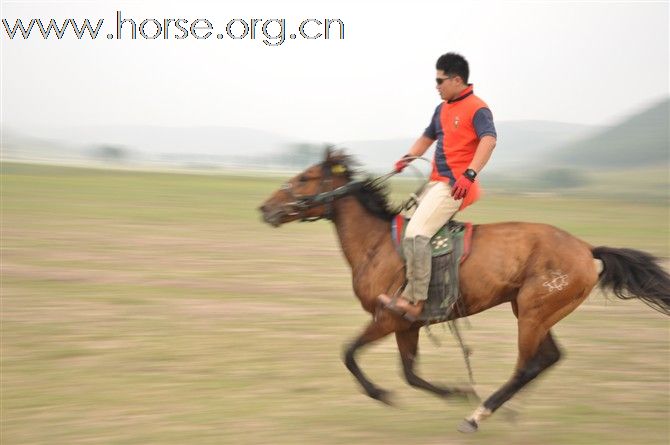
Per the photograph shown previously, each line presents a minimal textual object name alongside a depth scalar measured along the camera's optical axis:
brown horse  12.16
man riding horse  12.03
